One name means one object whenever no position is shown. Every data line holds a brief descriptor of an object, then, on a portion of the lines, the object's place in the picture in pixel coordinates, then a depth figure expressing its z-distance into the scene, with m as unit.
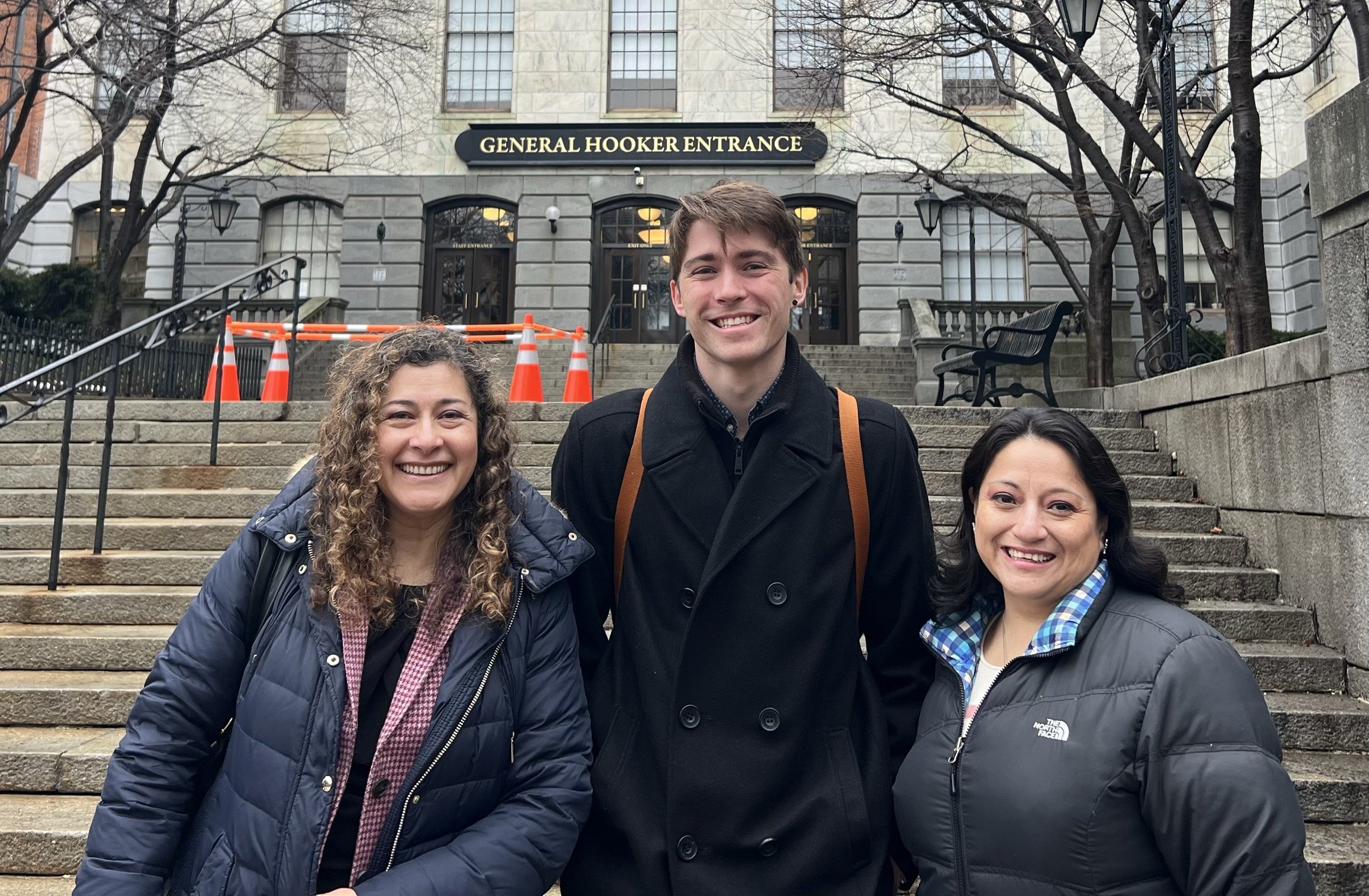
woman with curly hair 2.00
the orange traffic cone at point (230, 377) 11.88
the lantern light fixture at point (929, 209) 15.70
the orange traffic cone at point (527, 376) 10.80
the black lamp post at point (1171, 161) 8.00
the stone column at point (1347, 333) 4.57
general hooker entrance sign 20.12
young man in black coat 2.15
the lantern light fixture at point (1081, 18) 8.13
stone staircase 4.06
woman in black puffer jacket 1.72
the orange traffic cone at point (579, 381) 11.87
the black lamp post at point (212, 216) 18.69
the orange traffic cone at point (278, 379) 11.96
